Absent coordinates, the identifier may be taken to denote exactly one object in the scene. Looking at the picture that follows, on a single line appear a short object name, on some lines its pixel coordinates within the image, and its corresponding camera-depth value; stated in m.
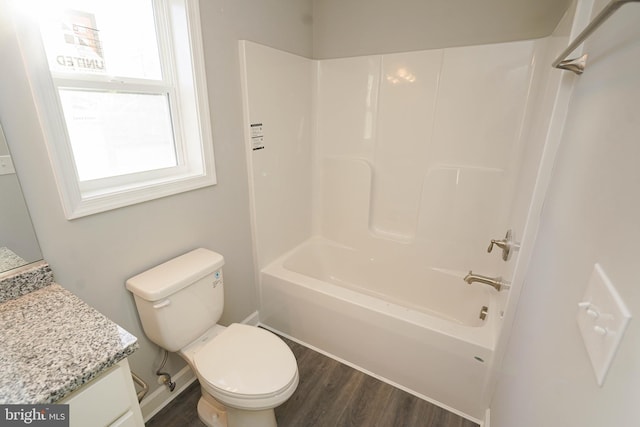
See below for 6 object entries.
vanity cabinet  0.69
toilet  1.18
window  1.04
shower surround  1.52
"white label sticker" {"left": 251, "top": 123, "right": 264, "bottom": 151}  1.77
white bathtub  1.44
